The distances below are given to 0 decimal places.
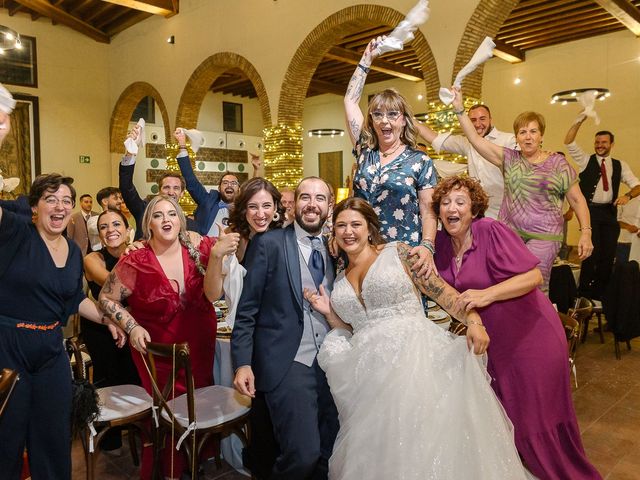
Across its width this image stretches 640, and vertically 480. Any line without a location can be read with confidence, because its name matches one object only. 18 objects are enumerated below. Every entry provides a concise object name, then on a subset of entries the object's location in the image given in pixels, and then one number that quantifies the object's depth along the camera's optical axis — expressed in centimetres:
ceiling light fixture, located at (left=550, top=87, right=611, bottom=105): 745
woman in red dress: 262
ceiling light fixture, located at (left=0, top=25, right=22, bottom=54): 571
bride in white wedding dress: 193
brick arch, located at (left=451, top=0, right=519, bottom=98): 585
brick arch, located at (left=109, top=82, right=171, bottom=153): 1179
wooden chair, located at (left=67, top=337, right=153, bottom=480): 257
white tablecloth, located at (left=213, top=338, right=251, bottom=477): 299
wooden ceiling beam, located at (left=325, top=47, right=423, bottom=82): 991
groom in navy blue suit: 226
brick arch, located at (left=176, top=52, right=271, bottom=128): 888
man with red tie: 567
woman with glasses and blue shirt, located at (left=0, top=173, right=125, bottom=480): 212
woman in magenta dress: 227
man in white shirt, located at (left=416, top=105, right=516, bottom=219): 401
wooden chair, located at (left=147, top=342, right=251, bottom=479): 234
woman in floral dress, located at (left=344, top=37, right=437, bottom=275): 247
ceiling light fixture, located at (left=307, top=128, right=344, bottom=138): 1263
